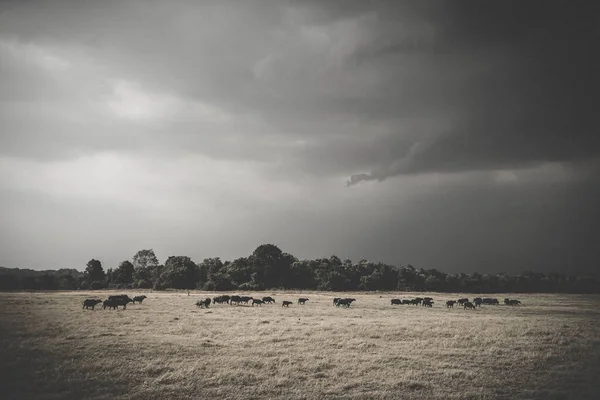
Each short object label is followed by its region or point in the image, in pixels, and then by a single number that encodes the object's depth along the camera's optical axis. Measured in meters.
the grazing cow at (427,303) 45.88
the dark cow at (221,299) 44.12
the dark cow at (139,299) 42.59
